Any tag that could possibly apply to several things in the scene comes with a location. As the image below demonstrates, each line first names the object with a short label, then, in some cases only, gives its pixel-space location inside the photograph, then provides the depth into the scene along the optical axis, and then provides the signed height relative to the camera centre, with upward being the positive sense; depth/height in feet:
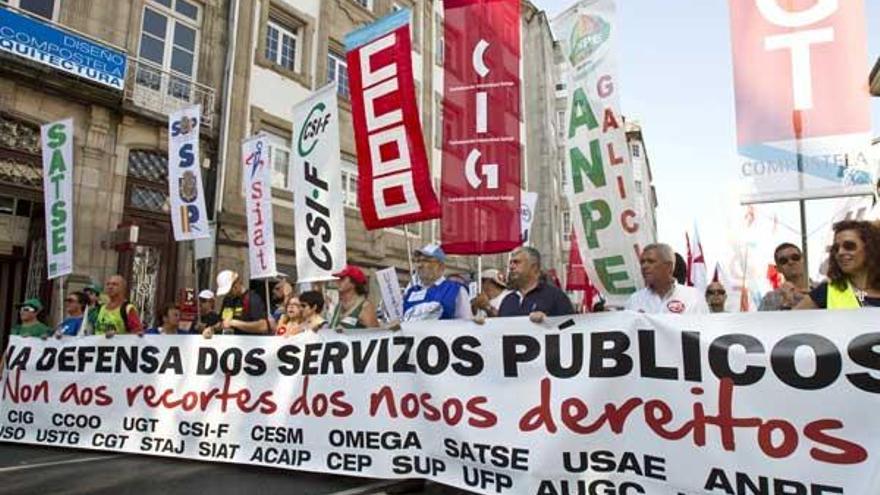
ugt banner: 13.15 +4.88
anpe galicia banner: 20.85 +5.37
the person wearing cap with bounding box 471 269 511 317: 23.12 +1.16
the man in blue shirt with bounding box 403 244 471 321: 16.92 +0.75
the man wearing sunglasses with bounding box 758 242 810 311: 15.98 +1.39
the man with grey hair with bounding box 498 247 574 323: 14.44 +0.73
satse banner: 26.86 +5.02
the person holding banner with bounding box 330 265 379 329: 17.50 +0.47
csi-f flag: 22.45 +4.61
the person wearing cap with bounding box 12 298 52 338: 22.63 -0.45
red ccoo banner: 20.90 +6.47
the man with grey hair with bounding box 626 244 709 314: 14.99 +0.90
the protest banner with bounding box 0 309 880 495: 10.19 -1.64
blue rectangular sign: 34.83 +15.22
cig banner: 21.80 +6.84
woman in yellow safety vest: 11.19 +1.15
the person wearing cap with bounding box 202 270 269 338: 22.38 +0.27
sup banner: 29.22 +6.45
